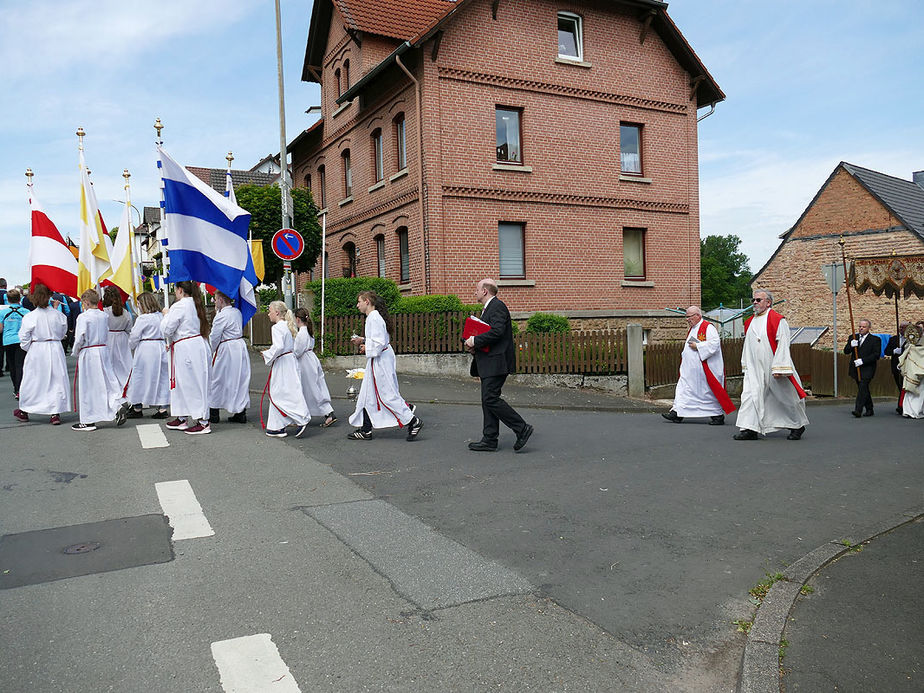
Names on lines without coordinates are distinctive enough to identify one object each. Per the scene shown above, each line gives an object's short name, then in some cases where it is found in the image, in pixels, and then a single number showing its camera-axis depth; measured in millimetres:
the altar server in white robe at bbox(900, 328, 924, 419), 14648
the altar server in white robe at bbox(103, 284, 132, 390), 10672
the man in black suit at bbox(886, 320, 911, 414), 15826
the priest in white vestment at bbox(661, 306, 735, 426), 12312
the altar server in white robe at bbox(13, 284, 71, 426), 10367
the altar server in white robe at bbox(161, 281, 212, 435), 9596
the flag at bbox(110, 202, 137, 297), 11680
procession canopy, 23609
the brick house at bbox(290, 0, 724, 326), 21062
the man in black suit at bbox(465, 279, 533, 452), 8499
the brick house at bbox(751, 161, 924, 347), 34625
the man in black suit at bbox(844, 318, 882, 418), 15031
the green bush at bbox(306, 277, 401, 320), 18562
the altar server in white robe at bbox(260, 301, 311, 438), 9461
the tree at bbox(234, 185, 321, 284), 24094
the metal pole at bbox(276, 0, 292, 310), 18412
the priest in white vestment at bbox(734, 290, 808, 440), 9930
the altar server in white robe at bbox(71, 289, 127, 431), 9938
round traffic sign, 15742
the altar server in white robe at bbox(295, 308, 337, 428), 10586
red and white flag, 11344
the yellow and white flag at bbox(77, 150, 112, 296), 11750
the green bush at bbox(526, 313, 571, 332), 19531
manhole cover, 4918
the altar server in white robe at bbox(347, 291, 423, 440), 9289
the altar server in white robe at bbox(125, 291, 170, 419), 11039
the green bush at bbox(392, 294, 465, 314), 18094
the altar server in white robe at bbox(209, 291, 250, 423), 10234
